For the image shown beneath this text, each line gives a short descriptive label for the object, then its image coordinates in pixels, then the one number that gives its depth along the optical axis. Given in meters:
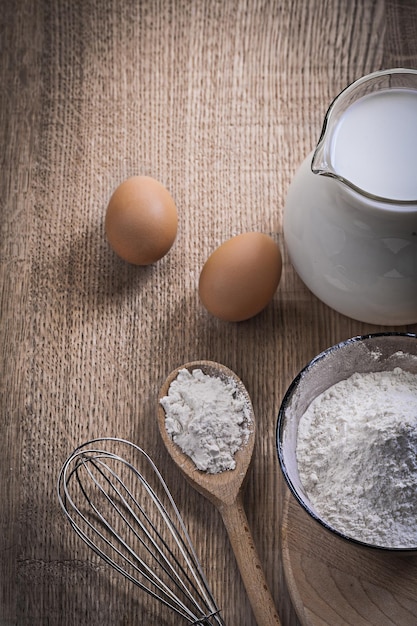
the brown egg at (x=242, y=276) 0.75
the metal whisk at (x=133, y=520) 0.73
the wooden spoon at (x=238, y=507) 0.71
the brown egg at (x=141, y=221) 0.77
